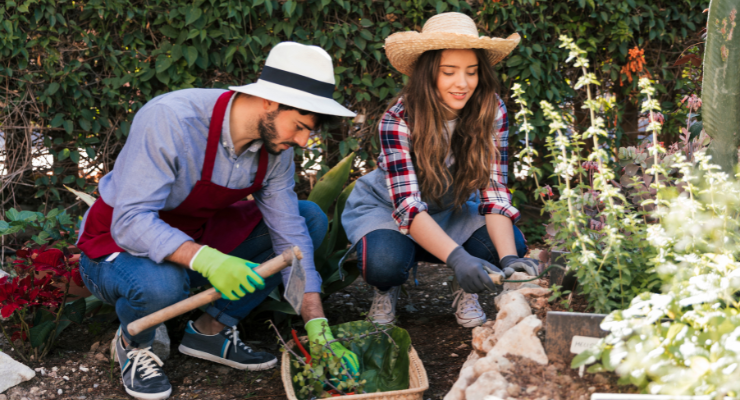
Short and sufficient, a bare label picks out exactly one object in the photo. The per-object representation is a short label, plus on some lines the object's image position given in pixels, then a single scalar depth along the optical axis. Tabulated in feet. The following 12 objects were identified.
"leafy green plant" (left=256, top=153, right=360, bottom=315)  7.64
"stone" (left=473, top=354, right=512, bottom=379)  4.83
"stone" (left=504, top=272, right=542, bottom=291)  6.44
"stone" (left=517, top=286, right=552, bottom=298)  6.04
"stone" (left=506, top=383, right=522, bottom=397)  4.49
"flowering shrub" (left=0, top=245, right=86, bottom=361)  6.60
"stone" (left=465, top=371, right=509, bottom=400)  4.54
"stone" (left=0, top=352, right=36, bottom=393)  6.04
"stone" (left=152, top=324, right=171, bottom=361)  6.95
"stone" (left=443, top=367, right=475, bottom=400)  4.91
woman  7.18
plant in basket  5.72
